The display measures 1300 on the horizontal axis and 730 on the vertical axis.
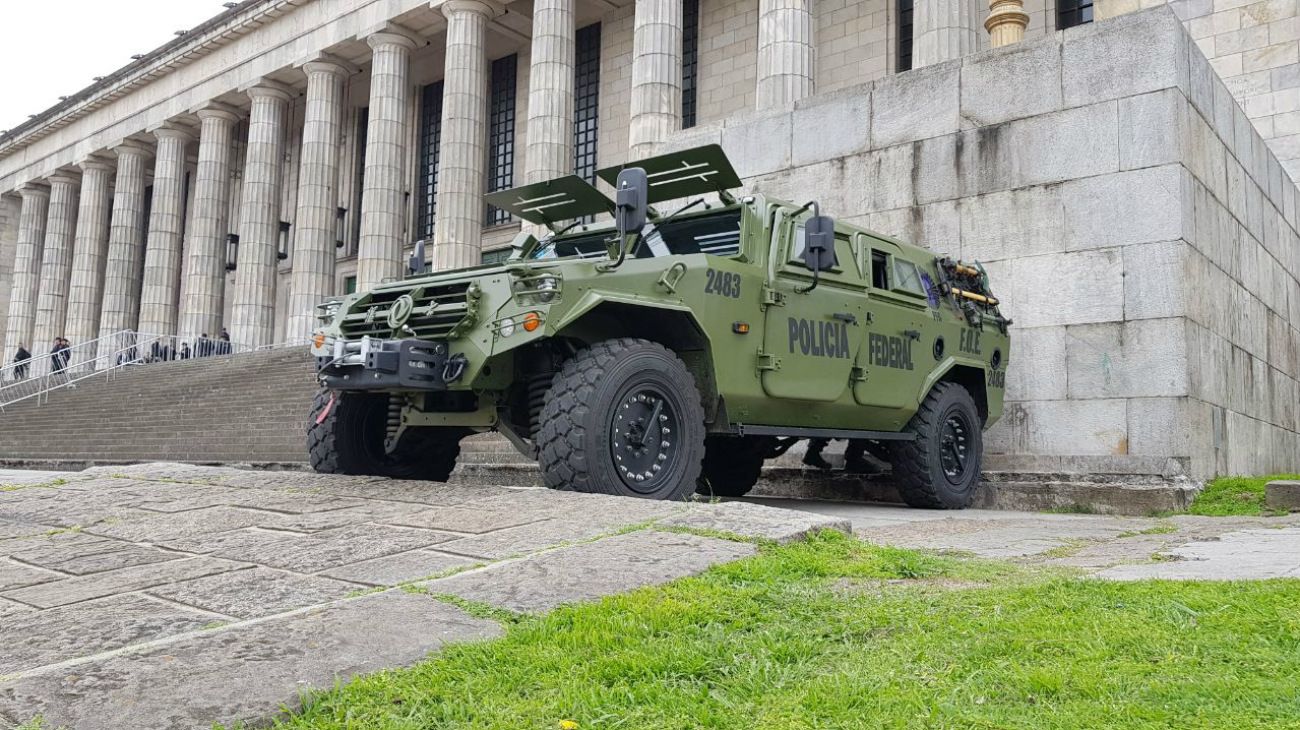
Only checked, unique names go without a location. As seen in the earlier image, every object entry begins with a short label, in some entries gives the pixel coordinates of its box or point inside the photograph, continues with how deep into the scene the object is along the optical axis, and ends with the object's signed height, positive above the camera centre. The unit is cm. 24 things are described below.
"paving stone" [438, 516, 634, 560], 457 -35
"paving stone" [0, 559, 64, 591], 431 -55
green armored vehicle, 668 +83
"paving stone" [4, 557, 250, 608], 400 -53
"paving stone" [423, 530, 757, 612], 390 -43
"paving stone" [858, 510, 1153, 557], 625 -40
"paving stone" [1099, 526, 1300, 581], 456 -38
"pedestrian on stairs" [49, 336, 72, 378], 3908 +335
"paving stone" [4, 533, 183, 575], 462 -49
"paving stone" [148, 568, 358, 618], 375 -52
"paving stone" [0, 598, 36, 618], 375 -59
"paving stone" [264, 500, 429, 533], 527 -32
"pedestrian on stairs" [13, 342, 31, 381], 4228 +326
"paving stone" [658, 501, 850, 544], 505 -27
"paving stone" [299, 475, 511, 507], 608 -21
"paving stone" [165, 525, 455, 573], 451 -41
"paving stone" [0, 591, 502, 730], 273 -62
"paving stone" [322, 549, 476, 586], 414 -45
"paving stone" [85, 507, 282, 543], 530 -38
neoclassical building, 1098 +663
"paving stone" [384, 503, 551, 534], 512 -30
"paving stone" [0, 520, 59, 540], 557 -46
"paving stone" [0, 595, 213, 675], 319 -59
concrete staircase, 1884 +70
